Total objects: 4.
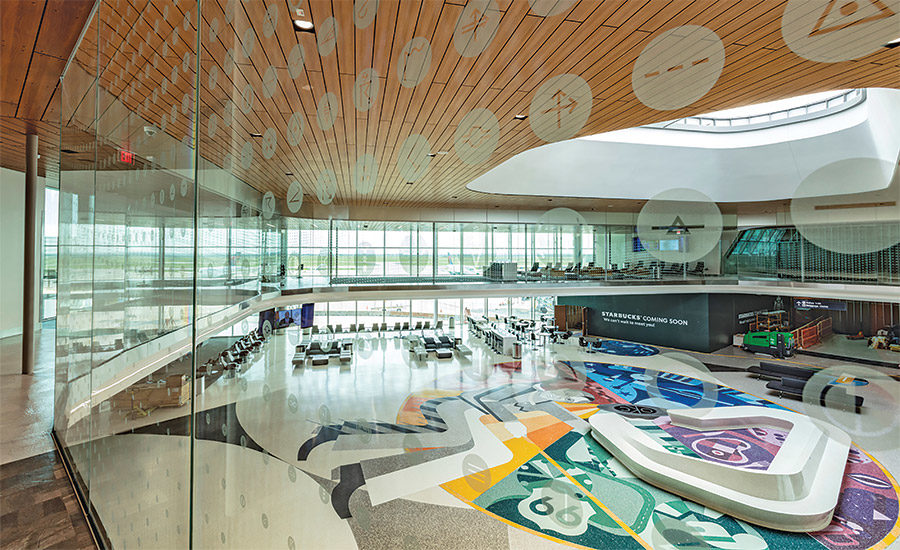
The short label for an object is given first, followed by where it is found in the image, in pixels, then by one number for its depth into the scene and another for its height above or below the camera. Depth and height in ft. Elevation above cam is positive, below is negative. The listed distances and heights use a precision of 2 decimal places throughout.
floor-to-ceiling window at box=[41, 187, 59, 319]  24.52 +1.65
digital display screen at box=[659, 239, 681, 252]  31.32 +3.05
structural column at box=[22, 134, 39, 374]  16.80 +1.58
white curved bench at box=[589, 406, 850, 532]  13.75 -8.65
